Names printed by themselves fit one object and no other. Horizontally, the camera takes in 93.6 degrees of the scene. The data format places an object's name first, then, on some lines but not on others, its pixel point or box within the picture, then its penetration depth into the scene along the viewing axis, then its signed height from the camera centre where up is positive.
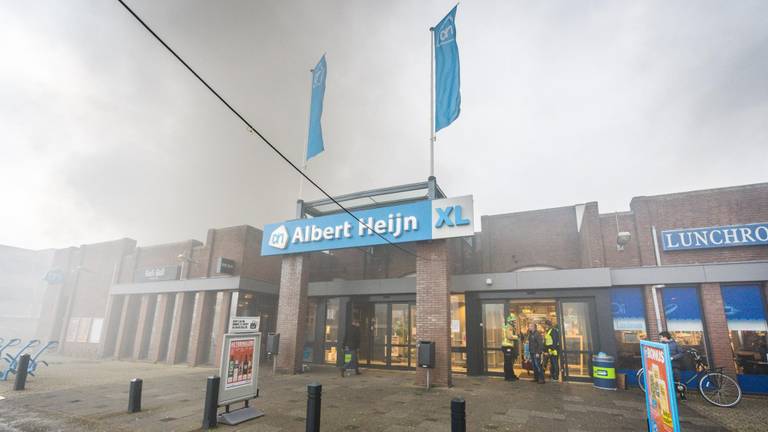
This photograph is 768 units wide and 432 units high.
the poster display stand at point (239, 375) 7.40 -1.43
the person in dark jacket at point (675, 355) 10.05 -1.02
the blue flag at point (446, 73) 12.69 +8.41
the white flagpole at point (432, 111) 12.97 +7.20
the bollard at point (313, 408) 5.93 -1.60
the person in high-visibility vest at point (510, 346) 12.64 -1.14
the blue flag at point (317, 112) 14.92 +8.08
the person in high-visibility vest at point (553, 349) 12.48 -1.17
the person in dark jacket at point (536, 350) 12.17 -1.22
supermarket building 11.72 +0.98
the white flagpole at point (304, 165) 15.18 +5.90
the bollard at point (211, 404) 7.04 -1.88
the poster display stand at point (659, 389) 4.57 -0.96
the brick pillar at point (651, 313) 12.03 +0.10
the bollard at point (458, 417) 4.71 -1.33
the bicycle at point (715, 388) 9.46 -1.84
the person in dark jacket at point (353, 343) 13.98 -1.28
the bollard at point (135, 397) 8.18 -2.06
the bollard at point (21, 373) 10.93 -2.12
